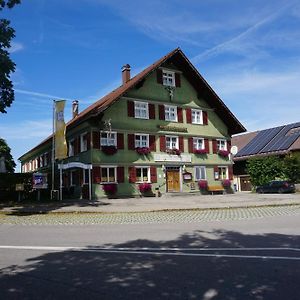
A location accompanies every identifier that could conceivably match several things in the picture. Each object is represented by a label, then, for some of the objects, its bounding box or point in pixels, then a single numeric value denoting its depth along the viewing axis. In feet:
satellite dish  129.11
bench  123.03
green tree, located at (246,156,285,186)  137.08
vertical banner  99.30
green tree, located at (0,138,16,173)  189.77
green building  106.63
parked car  121.08
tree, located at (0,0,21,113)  72.18
